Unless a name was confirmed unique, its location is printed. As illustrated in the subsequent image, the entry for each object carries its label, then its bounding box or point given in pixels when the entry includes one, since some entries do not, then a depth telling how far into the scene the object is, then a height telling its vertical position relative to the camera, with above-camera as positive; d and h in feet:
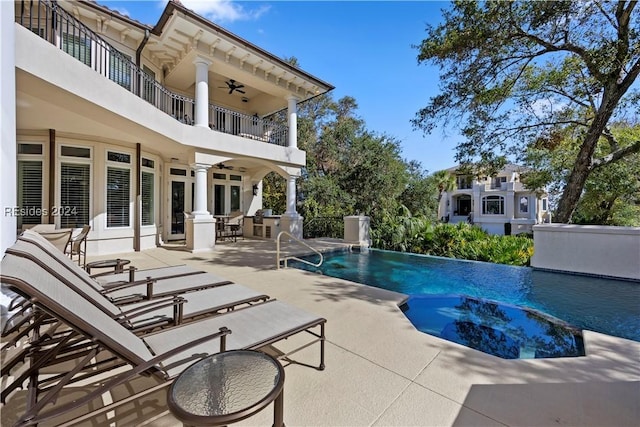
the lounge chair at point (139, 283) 9.06 -3.33
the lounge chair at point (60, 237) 19.59 -1.81
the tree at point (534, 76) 26.94 +14.78
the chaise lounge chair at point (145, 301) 6.84 -3.43
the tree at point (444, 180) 113.20 +13.09
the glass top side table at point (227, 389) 4.81 -3.32
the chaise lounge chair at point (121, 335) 5.22 -3.42
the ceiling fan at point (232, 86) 41.52 +18.39
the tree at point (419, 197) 59.21 +3.27
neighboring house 112.27 +3.03
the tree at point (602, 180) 38.75 +5.34
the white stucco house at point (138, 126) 19.93 +7.35
